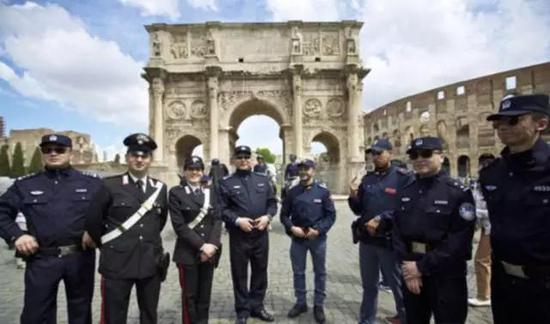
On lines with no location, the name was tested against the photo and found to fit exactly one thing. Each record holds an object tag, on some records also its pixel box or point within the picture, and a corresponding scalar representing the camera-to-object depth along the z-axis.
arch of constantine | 26.42
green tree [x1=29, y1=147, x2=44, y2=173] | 48.50
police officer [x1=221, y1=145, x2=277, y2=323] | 4.73
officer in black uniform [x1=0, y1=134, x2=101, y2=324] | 3.45
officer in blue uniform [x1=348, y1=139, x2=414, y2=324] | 4.34
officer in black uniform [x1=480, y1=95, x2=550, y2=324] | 2.46
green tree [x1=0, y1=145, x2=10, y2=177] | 45.56
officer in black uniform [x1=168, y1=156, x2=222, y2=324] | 4.20
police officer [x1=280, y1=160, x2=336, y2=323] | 4.97
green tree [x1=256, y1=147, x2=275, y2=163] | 110.30
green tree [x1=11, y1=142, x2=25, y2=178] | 46.94
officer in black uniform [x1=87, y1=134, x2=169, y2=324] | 3.54
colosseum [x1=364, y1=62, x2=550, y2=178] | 36.12
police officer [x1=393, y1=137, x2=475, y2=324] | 3.00
